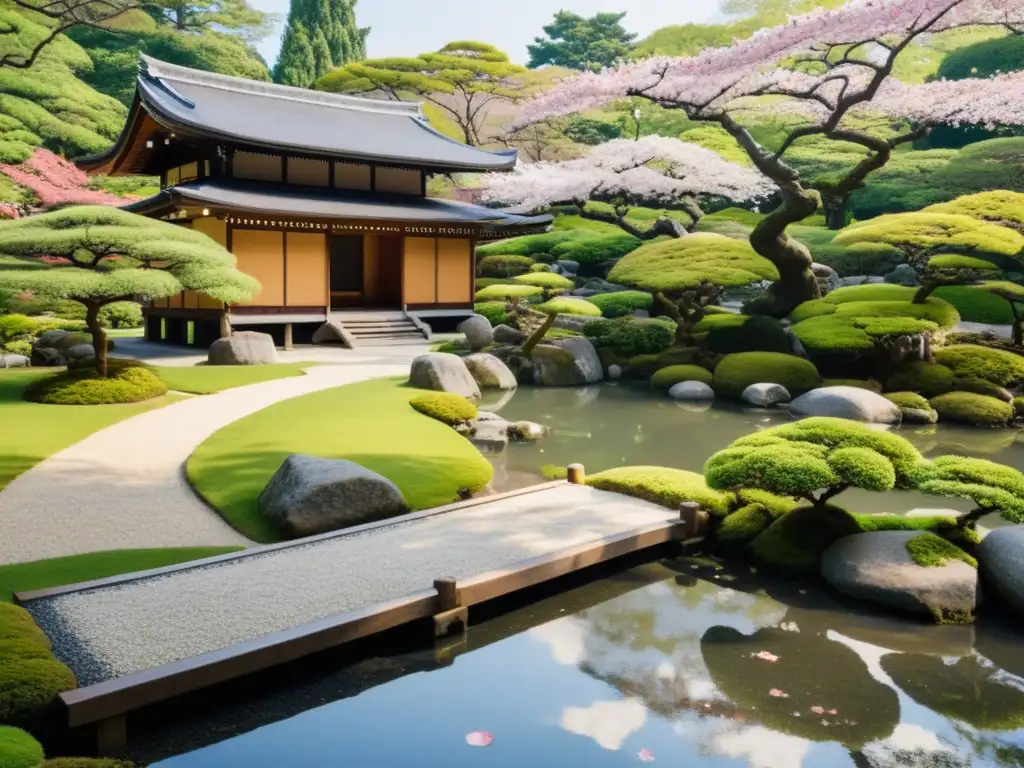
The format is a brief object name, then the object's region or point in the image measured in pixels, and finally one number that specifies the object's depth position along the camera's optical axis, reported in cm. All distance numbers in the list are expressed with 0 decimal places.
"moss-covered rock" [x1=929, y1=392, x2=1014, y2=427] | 1534
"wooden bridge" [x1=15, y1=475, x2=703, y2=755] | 457
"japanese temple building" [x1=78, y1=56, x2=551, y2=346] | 2031
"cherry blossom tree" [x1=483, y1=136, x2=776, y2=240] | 2953
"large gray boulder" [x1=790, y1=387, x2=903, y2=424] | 1506
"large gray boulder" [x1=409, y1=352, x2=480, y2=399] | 1490
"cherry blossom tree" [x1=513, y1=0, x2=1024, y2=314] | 1752
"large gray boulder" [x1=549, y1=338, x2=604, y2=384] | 1920
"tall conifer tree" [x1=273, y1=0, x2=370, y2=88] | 4744
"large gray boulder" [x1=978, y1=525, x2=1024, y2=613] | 643
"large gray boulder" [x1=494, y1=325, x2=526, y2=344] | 2233
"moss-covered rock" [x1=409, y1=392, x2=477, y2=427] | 1284
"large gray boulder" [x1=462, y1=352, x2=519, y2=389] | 1747
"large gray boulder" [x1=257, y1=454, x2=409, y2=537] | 721
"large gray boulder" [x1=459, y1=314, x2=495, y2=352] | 2169
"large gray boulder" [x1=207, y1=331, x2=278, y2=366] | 1706
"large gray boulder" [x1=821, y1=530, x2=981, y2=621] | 647
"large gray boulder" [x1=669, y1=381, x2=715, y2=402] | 1747
